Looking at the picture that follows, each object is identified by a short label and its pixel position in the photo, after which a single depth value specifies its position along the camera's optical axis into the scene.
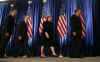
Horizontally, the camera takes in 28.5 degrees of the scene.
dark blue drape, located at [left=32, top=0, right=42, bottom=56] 7.02
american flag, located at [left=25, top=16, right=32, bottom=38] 7.07
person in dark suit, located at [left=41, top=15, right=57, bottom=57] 6.28
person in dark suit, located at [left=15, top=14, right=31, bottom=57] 6.29
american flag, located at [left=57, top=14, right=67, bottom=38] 6.95
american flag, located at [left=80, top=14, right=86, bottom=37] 6.84
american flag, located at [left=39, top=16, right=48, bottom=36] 7.02
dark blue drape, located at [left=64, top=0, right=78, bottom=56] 7.02
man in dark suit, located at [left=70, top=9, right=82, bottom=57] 5.75
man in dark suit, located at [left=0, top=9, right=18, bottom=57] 5.78
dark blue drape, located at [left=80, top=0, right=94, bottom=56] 6.86
